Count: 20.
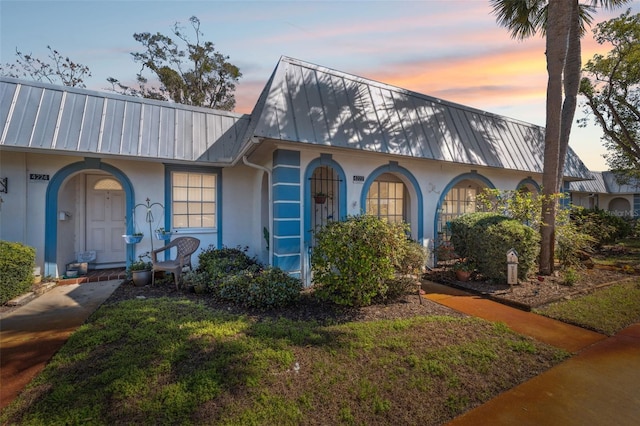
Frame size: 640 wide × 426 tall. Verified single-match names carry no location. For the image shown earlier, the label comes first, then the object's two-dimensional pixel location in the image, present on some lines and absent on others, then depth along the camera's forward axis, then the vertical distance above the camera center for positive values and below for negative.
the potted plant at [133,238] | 6.40 -0.61
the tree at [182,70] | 16.36 +8.51
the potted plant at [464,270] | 6.39 -1.33
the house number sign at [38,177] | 6.02 +0.72
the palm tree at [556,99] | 6.16 +2.66
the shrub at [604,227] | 9.95 -0.58
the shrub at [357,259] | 4.40 -0.76
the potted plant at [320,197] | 7.16 +0.35
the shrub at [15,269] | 4.84 -1.03
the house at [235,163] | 5.68 +1.16
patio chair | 5.88 -1.02
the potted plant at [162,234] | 6.84 -0.56
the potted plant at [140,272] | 5.98 -1.30
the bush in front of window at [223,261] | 5.77 -1.14
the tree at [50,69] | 12.34 +6.49
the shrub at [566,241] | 6.74 -0.72
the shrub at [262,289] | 4.67 -1.33
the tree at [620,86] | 10.97 +5.39
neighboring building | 19.16 +1.18
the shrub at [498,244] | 5.81 -0.69
